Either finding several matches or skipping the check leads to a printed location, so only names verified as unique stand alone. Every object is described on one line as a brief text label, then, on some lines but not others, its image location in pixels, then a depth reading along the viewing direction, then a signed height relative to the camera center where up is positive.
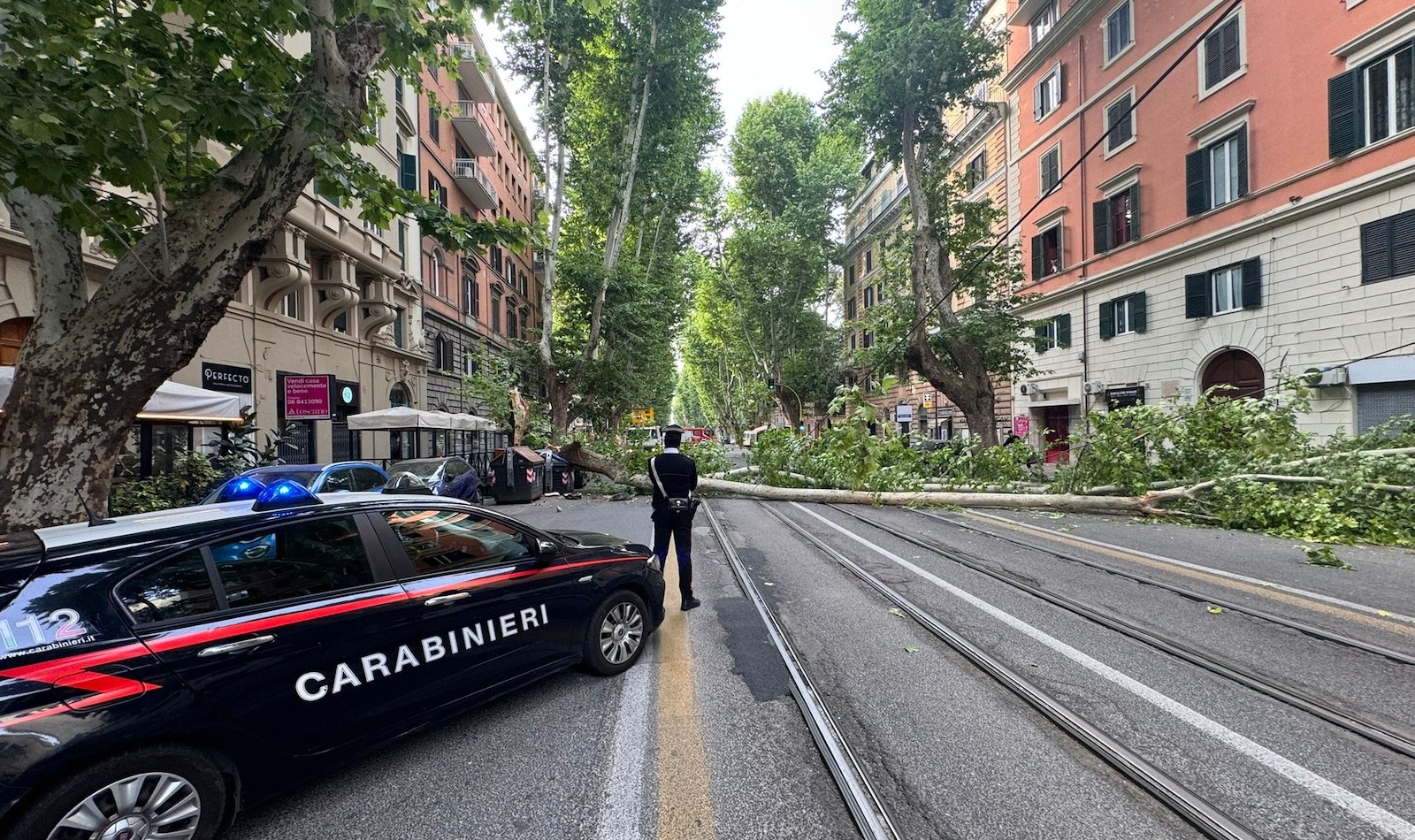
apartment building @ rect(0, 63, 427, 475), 9.60 +2.58
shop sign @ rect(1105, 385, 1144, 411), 18.75 +0.74
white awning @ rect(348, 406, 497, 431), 13.40 +0.26
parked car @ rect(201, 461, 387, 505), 8.43 -0.70
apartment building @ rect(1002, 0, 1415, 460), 12.66 +6.07
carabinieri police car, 1.82 -0.85
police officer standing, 5.24 -0.69
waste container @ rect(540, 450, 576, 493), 16.98 -1.42
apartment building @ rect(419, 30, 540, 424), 22.28 +9.59
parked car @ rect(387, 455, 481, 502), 10.93 -0.81
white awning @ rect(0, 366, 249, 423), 7.38 +0.38
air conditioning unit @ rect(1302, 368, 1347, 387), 13.04 +0.85
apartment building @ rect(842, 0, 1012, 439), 26.36 +12.28
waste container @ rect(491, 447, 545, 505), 14.70 -1.20
